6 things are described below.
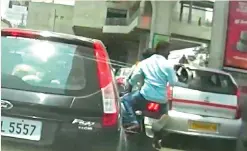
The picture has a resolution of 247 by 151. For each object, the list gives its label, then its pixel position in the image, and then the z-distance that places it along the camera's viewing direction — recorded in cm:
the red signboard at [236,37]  1406
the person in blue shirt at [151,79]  664
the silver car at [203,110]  763
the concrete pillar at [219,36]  1189
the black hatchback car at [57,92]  395
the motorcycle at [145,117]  683
